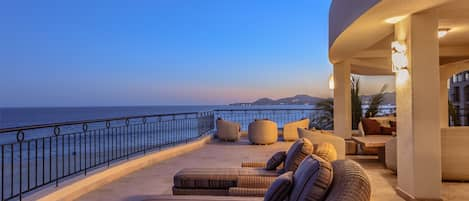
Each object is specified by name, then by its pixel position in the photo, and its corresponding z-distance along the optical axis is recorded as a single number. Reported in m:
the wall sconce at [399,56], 4.09
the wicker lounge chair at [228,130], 9.91
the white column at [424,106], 3.93
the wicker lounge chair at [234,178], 3.23
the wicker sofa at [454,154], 4.69
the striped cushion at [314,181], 1.86
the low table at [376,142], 5.99
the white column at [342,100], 8.26
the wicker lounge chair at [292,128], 9.80
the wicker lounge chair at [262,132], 9.20
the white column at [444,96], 8.61
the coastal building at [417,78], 3.84
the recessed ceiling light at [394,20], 4.01
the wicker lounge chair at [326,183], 1.71
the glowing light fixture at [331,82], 8.57
